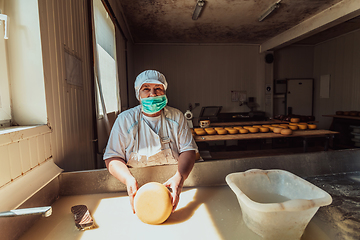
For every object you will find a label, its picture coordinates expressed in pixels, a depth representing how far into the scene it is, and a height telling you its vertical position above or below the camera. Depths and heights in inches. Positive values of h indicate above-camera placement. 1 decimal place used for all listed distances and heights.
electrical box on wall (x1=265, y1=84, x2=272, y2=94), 276.4 +14.5
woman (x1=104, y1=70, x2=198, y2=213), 57.6 -9.0
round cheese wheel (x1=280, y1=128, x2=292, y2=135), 130.8 -20.9
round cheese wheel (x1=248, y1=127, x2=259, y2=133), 141.9 -21.2
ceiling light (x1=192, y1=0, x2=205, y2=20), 153.7 +72.9
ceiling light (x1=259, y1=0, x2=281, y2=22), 159.4 +73.0
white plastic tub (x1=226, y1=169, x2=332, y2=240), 29.9 -17.2
